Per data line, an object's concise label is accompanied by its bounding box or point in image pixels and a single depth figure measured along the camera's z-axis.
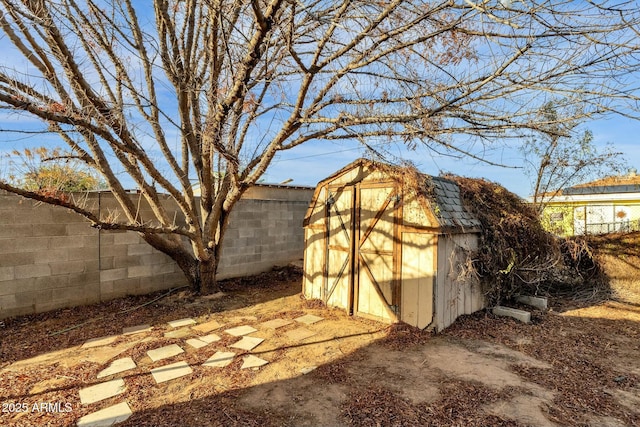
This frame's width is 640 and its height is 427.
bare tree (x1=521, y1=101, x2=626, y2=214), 7.84
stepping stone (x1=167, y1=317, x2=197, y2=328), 4.75
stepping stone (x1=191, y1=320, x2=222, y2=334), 4.57
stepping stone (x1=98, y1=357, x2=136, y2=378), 3.27
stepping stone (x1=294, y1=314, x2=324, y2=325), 4.96
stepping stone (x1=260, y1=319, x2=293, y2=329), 4.73
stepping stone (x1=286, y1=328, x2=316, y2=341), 4.30
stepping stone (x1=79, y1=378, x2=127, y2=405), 2.80
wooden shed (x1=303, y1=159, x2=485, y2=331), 4.48
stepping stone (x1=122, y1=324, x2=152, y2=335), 4.44
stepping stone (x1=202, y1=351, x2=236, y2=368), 3.50
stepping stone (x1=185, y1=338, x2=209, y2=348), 4.01
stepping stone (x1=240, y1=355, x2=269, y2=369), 3.46
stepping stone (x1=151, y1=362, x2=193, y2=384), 3.17
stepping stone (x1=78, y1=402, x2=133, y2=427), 2.47
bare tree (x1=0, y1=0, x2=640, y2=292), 3.08
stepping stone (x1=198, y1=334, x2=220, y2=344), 4.17
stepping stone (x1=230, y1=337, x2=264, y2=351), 3.95
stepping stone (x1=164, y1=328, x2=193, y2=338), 4.32
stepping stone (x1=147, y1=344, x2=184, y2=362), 3.65
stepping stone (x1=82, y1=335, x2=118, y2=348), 3.99
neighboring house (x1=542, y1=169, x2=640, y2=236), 8.69
